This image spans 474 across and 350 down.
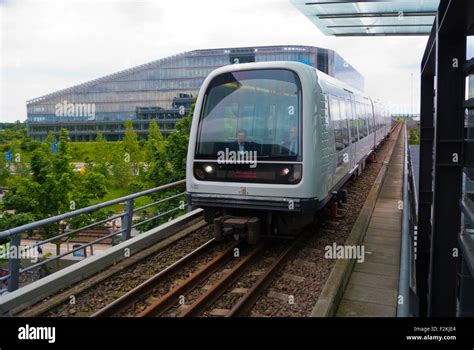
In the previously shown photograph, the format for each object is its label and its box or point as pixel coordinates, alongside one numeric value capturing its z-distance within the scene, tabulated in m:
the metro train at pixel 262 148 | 7.46
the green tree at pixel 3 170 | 35.69
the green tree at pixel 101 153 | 44.81
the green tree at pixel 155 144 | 27.61
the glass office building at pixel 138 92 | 75.31
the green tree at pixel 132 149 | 45.19
